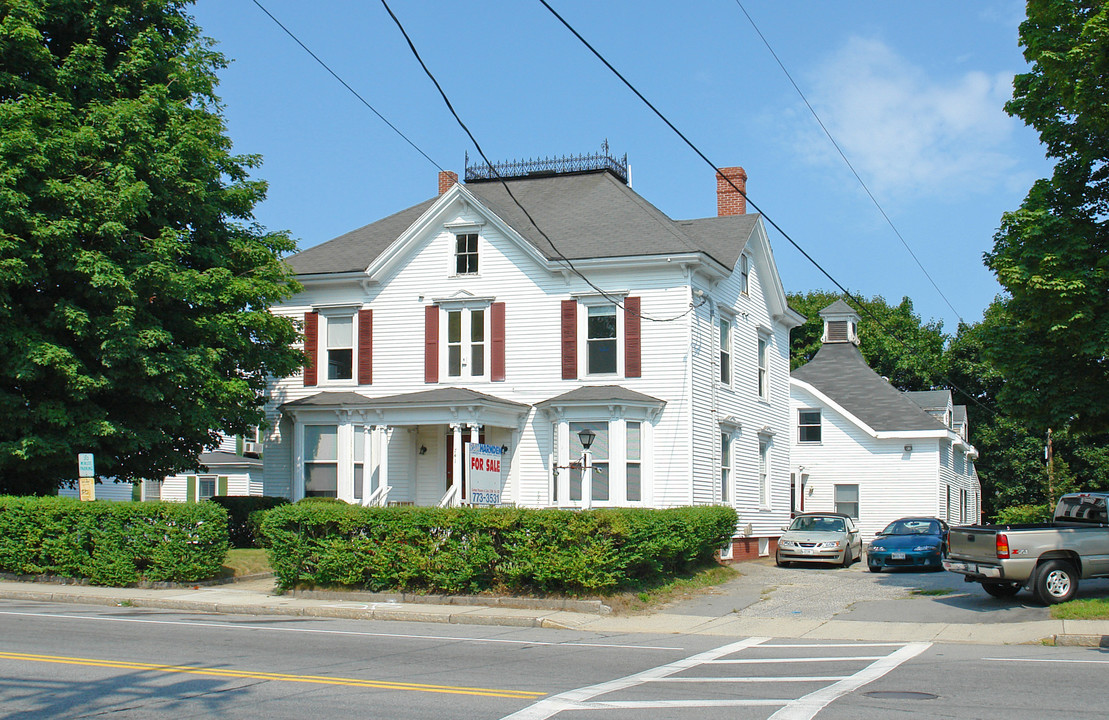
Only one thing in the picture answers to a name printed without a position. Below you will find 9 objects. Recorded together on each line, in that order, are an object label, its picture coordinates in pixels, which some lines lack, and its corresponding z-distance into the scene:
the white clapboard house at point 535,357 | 25.44
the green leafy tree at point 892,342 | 56.22
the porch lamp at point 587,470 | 22.56
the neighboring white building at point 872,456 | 39.00
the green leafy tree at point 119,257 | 20.84
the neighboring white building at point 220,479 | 42.25
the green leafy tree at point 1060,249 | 16.69
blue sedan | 25.75
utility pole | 42.43
